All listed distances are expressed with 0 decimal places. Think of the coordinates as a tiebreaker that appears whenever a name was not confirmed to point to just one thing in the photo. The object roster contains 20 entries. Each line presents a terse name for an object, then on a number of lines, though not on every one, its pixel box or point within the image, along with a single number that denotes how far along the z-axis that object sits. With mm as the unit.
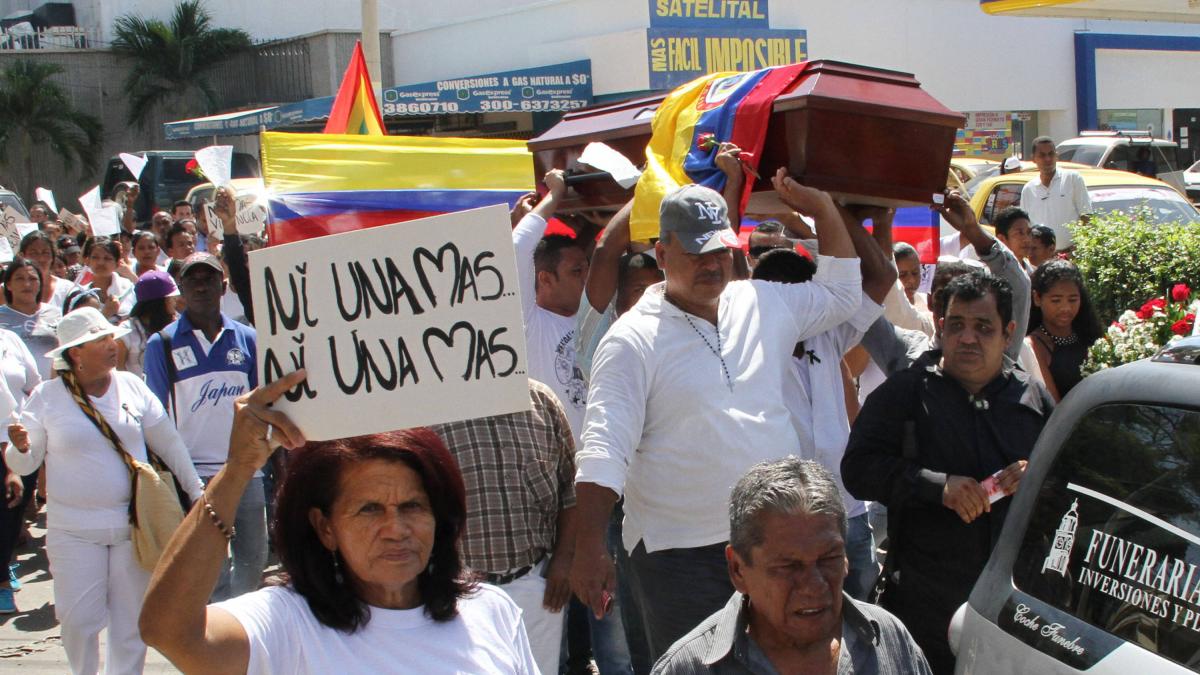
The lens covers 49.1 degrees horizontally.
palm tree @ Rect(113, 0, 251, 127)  33656
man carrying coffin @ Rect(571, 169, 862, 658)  3879
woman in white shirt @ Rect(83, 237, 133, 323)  10578
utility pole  13102
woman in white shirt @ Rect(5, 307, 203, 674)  5750
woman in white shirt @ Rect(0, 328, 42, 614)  7609
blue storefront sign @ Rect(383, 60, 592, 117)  22125
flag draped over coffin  4633
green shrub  6645
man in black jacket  3830
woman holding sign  2424
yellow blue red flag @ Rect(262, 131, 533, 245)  7516
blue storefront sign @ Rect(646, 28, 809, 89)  21734
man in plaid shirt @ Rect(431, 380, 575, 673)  4168
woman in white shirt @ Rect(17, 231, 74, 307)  10625
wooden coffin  4461
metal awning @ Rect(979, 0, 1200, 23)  9539
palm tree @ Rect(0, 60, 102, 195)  32781
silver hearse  2637
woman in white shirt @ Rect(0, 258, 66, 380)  8953
